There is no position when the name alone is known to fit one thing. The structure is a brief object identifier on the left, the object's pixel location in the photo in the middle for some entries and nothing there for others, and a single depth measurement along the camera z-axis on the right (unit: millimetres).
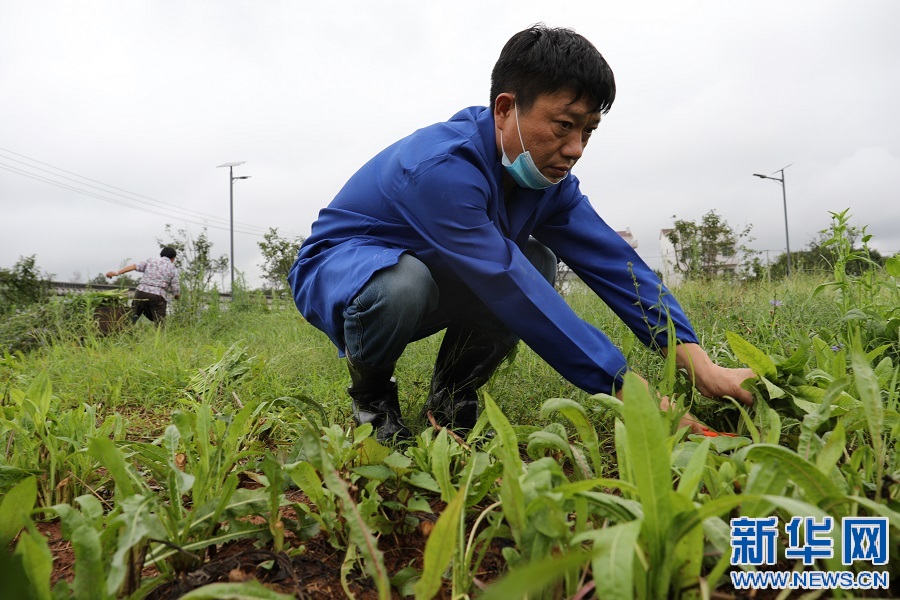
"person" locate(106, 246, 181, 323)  8211
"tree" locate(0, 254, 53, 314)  7535
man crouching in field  1625
